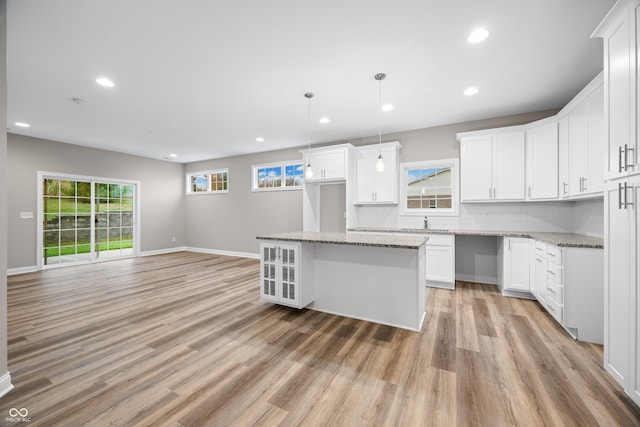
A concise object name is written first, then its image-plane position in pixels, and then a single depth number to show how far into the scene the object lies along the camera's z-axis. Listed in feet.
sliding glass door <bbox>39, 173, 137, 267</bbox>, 18.74
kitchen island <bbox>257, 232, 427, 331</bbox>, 9.11
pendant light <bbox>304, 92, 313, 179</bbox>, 11.67
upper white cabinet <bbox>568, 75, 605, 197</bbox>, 8.55
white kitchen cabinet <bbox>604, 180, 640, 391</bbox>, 5.21
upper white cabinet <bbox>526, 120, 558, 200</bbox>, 11.82
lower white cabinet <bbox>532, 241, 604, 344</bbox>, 8.17
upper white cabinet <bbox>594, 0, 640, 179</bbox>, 5.18
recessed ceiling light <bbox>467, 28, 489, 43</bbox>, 7.47
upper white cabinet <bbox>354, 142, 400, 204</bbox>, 15.72
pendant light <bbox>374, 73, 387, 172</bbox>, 9.90
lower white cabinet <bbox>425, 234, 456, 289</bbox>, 13.42
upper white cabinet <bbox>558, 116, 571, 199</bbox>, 10.90
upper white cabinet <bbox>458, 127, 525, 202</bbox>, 12.91
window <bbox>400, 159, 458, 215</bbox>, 15.25
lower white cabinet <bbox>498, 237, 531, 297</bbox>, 11.81
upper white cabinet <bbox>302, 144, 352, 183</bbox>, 15.91
